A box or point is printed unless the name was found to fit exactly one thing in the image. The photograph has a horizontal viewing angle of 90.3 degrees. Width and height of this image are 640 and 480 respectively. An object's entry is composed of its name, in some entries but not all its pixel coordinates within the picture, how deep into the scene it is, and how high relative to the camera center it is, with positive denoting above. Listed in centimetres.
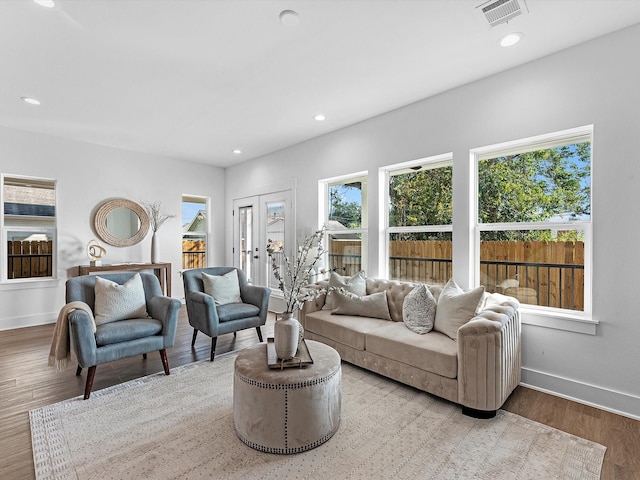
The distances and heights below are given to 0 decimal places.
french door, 525 +17
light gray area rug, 172 -124
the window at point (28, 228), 447 +19
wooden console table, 462 -44
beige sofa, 217 -89
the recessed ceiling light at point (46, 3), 203 +153
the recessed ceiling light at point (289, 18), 212 +151
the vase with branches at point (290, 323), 208 -55
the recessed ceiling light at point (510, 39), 236 +152
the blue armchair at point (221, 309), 328 -76
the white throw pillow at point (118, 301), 282 -55
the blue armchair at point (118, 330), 243 -75
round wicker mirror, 509 +30
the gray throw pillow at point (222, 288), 367 -56
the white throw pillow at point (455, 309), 261 -59
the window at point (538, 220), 262 +17
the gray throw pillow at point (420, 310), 282 -64
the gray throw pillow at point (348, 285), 353 -51
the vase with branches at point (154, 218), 532 +40
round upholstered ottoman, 183 -98
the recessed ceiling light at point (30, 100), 345 +155
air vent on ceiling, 203 +150
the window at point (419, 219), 343 +23
